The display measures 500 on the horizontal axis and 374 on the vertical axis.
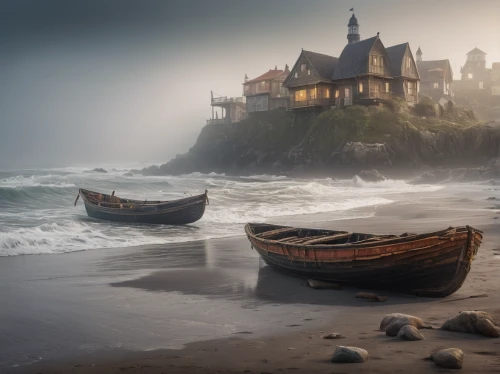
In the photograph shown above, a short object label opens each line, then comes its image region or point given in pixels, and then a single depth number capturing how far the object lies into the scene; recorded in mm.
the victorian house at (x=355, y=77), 70312
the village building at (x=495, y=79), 128750
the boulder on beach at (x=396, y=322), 8453
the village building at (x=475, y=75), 129450
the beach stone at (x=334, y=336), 8672
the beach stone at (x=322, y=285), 12594
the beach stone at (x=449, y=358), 6727
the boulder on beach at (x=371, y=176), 59281
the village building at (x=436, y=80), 100375
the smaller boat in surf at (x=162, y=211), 28359
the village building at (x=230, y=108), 96750
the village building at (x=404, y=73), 74438
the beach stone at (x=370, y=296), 11273
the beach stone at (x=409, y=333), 8047
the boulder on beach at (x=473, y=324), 8070
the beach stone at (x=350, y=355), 7203
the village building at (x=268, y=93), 88375
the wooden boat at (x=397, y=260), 10781
